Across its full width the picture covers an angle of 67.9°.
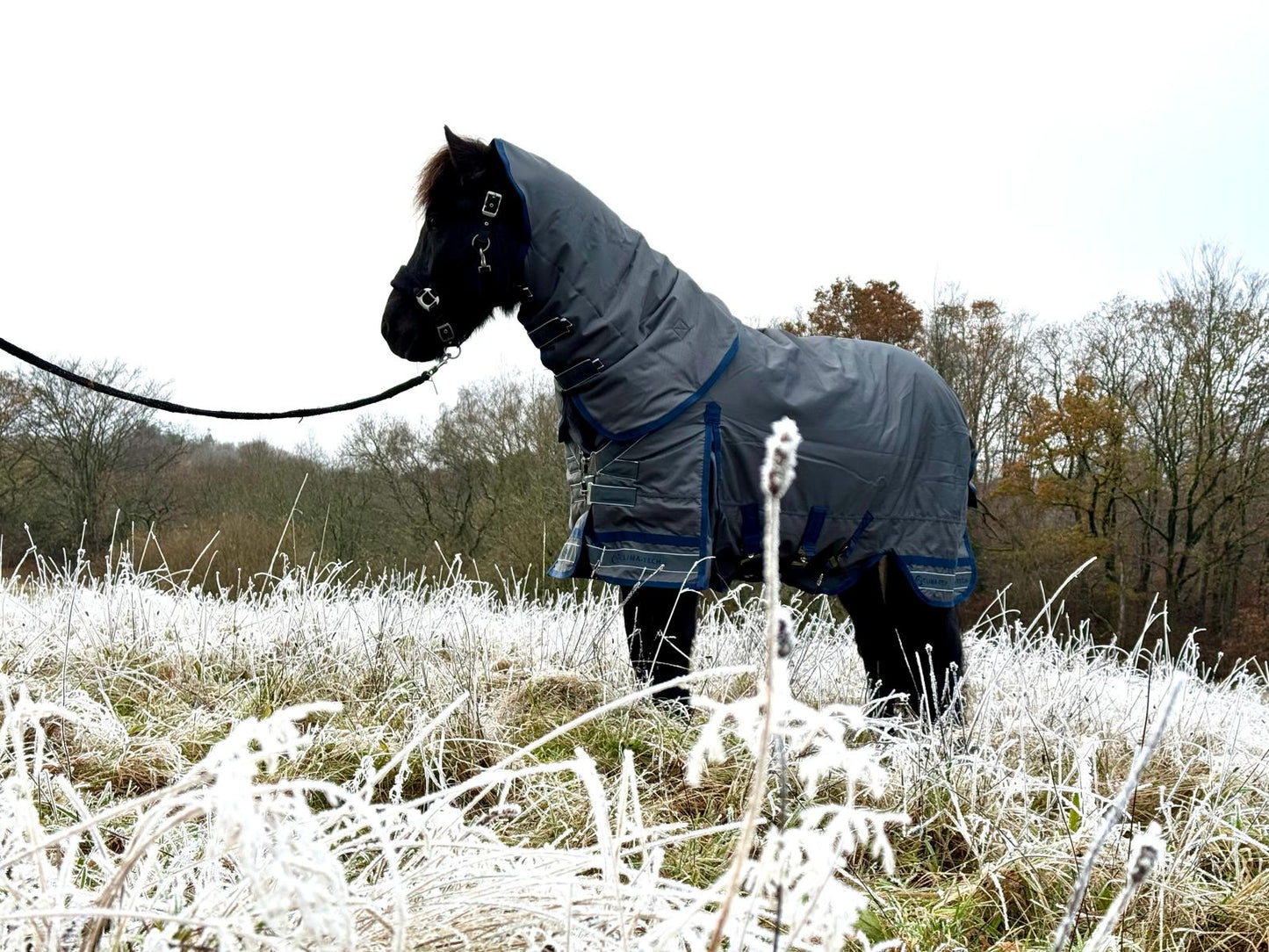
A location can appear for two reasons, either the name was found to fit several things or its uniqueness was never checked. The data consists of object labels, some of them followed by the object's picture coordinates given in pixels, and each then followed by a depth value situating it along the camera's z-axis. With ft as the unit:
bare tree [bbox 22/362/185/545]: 54.19
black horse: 9.36
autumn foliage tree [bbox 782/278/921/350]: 67.72
